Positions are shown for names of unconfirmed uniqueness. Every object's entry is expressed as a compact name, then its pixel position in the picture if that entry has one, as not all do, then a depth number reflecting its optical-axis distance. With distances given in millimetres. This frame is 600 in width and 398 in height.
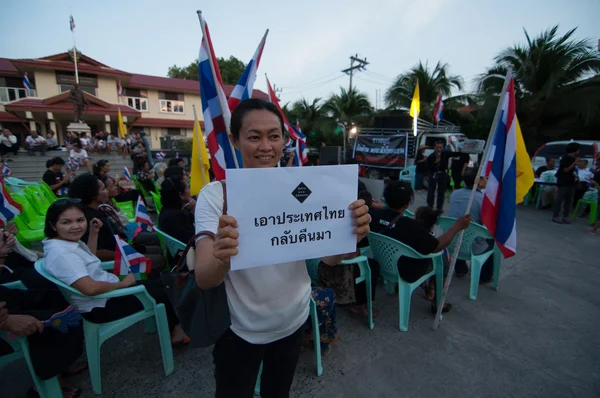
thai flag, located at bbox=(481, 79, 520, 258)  2670
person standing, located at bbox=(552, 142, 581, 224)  6309
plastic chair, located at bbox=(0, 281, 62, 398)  1789
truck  10828
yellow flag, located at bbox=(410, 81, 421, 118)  9357
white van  8773
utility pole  22906
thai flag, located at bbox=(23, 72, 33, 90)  17633
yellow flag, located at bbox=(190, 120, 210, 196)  4035
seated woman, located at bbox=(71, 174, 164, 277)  3064
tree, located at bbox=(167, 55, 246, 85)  37000
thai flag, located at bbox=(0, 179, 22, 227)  3590
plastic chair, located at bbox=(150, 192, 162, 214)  4911
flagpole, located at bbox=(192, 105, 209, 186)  3892
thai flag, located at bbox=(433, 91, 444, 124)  12114
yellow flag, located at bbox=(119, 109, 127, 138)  15506
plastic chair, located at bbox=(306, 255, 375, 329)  2793
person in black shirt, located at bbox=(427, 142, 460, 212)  7277
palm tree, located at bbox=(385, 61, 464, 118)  20031
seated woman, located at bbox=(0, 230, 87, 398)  1715
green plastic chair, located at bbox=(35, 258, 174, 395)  2012
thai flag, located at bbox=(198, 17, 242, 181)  2568
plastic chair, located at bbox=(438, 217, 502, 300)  3393
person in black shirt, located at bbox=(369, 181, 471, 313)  2664
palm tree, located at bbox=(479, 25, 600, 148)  12359
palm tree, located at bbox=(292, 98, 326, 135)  25469
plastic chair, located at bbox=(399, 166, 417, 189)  9805
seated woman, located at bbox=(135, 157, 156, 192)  6934
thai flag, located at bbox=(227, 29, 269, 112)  2982
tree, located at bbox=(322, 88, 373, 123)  23266
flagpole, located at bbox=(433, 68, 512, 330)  2645
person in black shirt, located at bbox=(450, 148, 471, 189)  7363
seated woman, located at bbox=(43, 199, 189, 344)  1931
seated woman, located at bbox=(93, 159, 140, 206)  5591
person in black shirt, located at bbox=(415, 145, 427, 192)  9558
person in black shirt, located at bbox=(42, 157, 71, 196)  6082
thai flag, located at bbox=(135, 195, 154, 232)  3607
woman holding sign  1201
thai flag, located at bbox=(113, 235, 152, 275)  2279
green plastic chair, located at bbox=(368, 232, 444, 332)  2775
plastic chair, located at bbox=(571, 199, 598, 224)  6445
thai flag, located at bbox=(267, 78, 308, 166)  6387
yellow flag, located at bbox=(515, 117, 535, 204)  2809
